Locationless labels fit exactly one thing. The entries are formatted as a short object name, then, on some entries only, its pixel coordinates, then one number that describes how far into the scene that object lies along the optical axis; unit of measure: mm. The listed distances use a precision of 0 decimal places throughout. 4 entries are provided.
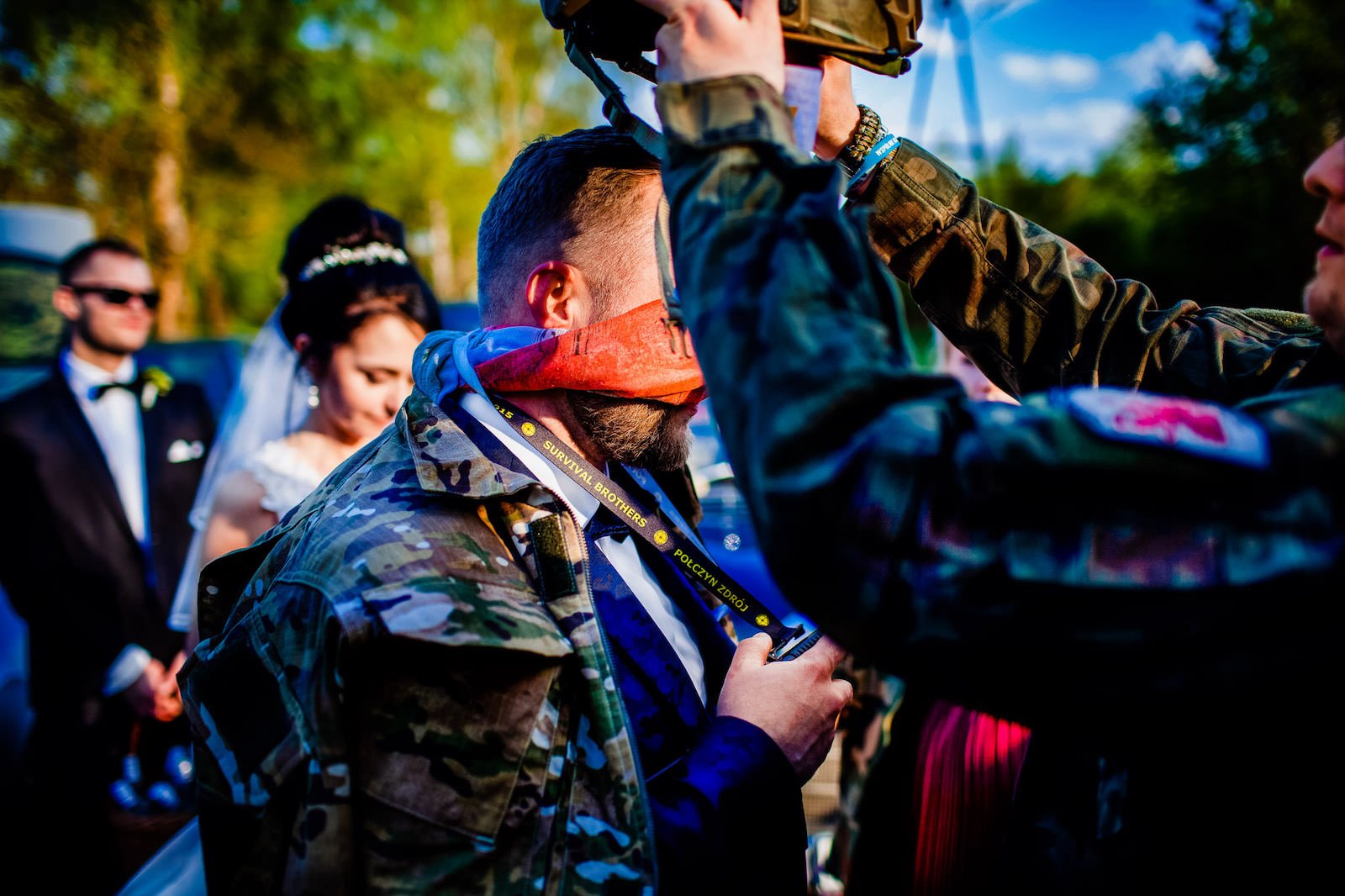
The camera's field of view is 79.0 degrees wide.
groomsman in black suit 3695
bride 3201
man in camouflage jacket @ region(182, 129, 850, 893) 1215
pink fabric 1787
